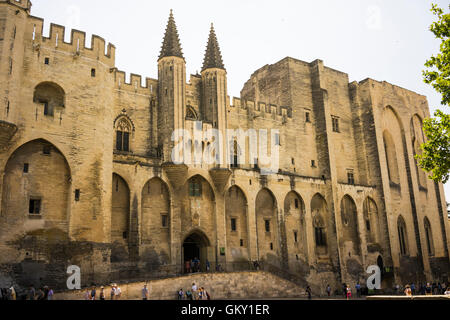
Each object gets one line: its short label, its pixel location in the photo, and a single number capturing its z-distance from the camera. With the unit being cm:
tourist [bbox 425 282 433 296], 3381
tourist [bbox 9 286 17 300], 1713
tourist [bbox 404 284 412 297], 2322
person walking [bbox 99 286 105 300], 1875
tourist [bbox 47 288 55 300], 1747
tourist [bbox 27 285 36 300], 1791
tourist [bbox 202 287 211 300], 2177
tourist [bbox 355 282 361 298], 3335
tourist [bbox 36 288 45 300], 1781
